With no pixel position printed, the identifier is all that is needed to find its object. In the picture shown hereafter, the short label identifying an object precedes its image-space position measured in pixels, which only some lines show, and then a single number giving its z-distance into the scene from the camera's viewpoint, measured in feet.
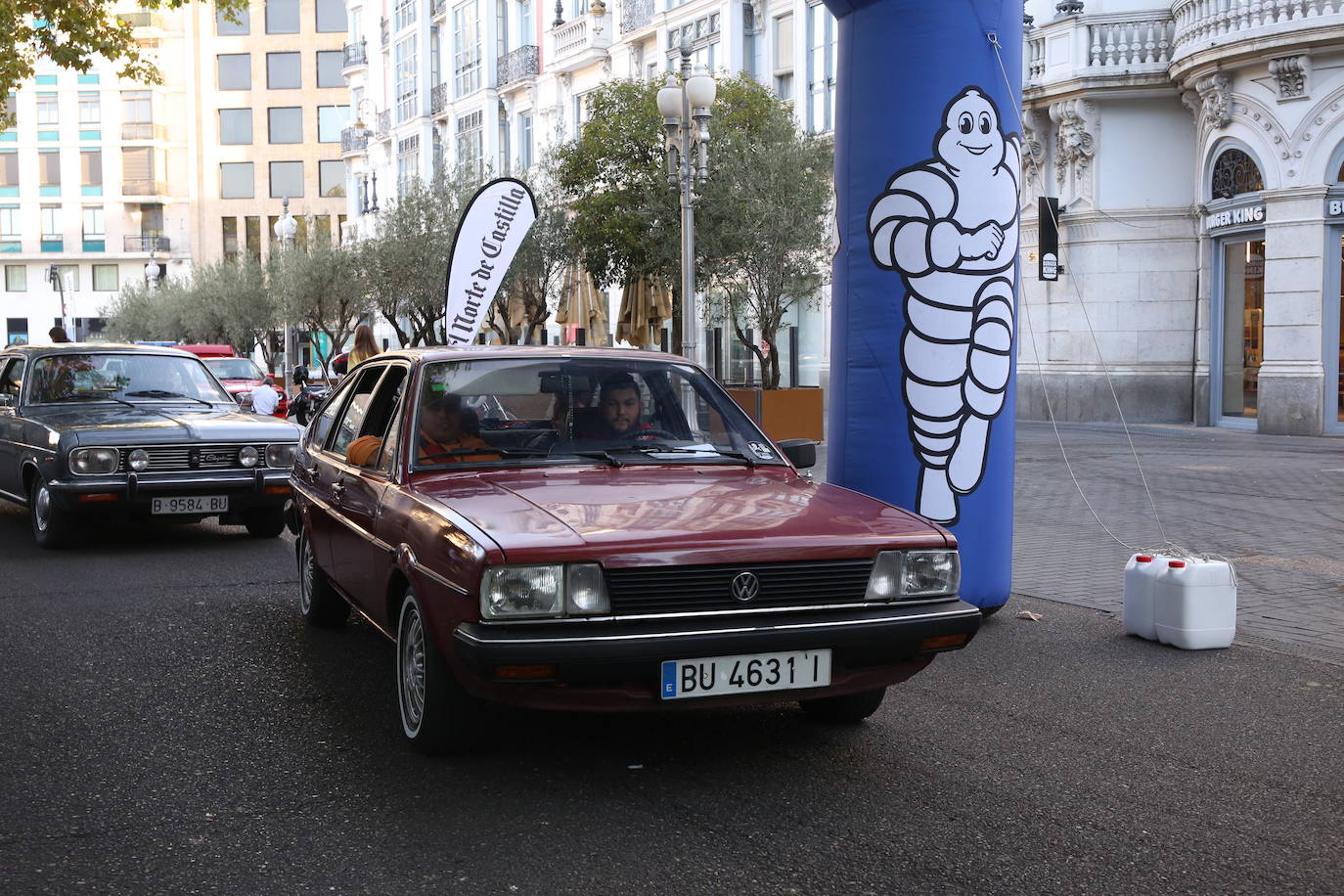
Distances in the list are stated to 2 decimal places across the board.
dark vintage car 33.32
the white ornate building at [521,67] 108.17
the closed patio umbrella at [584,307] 89.66
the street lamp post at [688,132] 58.54
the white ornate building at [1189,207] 69.56
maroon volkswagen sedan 14.56
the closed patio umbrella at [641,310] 82.12
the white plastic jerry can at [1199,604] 22.67
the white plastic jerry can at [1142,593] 23.34
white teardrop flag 51.08
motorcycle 53.42
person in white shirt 56.95
